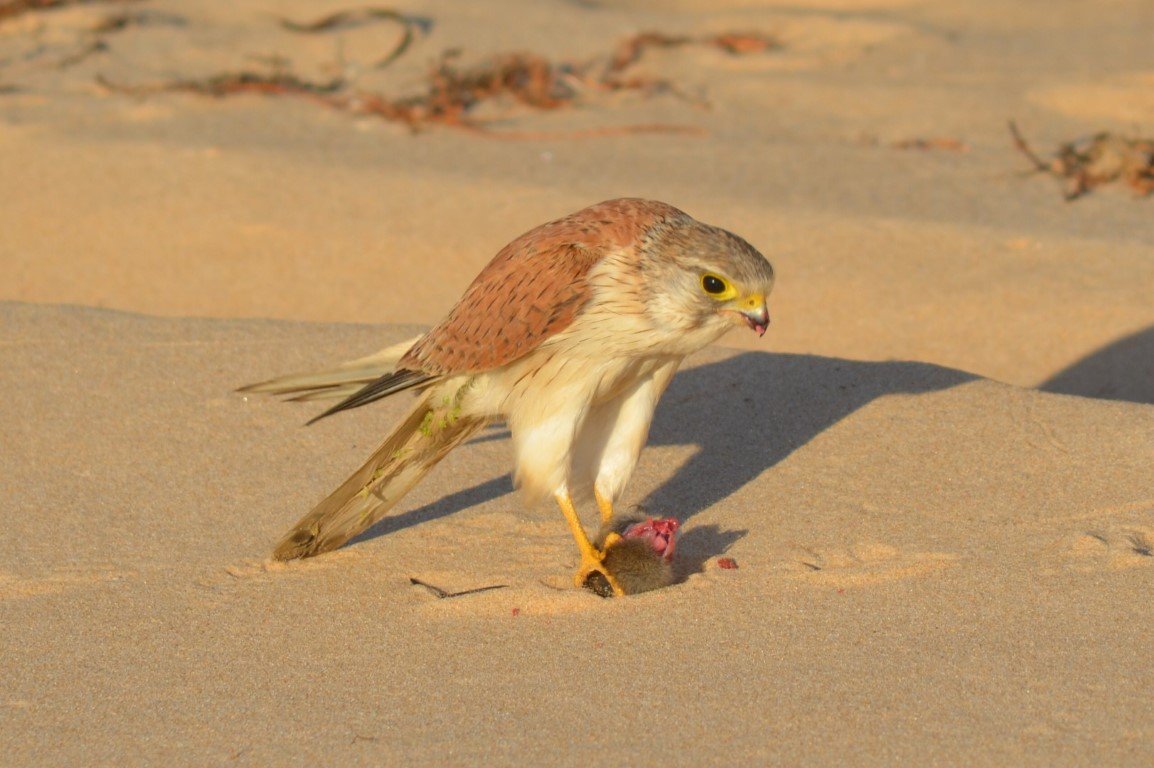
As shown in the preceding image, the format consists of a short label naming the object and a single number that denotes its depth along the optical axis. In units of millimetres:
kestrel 7758
